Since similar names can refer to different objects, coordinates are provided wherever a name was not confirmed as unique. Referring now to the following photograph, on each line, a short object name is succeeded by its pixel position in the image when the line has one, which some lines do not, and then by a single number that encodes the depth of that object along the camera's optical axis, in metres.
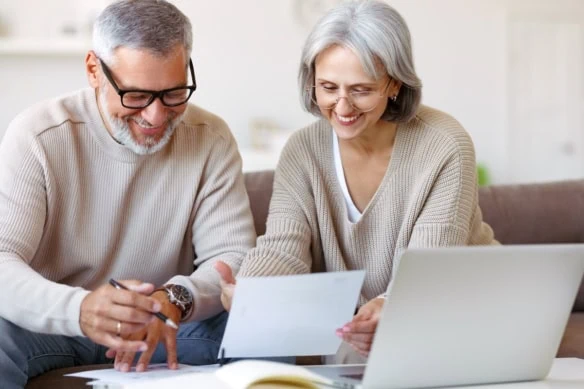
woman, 2.31
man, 2.18
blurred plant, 5.18
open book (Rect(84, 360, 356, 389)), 1.74
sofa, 2.87
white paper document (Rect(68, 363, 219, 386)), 1.84
